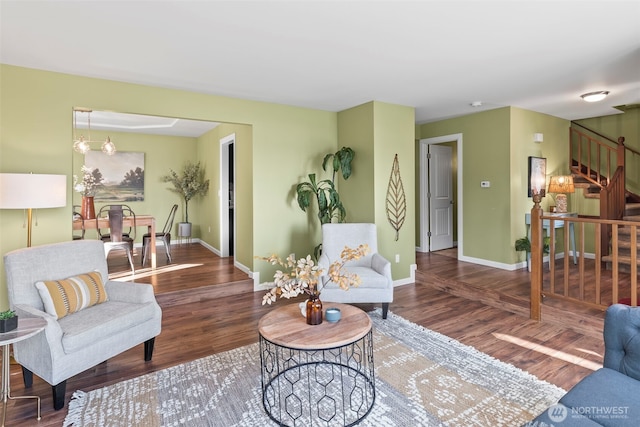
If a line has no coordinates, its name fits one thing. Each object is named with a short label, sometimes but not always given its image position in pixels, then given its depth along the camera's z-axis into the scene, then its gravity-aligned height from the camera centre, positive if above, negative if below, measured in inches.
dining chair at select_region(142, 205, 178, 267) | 229.1 -18.9
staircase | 187.5 +19.7
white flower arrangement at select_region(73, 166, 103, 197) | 264.8 +25.9
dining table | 191.9 -5.4
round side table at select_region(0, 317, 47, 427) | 70.8 -25.3
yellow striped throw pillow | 92.4 -22.3
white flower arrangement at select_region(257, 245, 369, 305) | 86.2 -17.1
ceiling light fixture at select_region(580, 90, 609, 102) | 164.7 +54.1
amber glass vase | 86.6 -25.2
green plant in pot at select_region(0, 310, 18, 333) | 73.1 -22.8
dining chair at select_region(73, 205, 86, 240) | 190.2 -2.5
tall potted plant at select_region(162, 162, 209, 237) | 294.4 +24.9
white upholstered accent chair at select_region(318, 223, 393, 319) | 138.3 -24.4
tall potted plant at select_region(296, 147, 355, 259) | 183.6 +10.0
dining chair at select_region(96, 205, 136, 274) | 192.3 -12.3
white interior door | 250.5 +8.7
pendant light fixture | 189.0 +38.1
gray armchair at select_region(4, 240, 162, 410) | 82.3 -28.1
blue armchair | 51.3 -30.0
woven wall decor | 186.4 +5.6
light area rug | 79.6 -46.8
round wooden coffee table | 78.7 -46.2
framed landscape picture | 271.7 +31.4
